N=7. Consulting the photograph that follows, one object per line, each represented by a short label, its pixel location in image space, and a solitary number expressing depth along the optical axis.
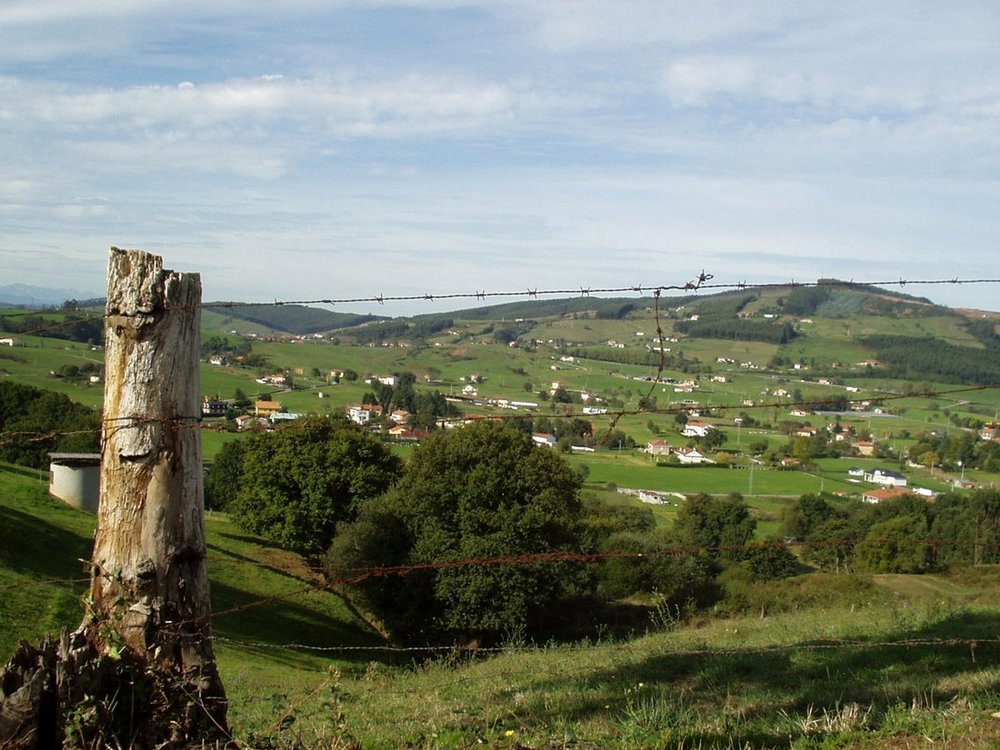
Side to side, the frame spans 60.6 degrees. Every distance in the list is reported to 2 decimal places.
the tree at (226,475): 46.72
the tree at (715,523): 36.53
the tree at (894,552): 37.06
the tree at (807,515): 41.72
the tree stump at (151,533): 4.40
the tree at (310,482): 34.97
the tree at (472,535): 23.44
